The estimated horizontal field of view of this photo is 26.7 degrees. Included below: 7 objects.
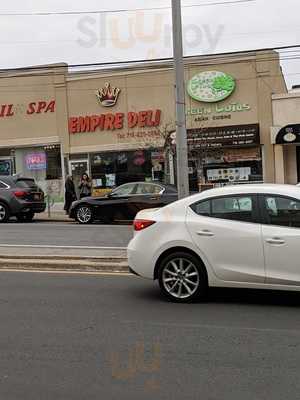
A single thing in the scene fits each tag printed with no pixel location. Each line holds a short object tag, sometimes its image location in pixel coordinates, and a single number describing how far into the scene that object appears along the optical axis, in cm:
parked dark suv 2067
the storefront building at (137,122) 2434
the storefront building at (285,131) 2319
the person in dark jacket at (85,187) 2427
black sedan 1939
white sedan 722
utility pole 1188
